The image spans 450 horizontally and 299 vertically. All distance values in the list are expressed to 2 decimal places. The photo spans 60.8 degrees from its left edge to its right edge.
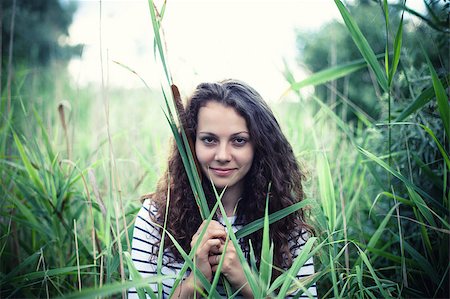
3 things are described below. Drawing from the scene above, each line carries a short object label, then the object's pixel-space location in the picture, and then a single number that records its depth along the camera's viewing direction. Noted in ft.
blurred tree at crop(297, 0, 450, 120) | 13.71
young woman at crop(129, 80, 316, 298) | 4.08
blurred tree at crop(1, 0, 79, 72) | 15.79
